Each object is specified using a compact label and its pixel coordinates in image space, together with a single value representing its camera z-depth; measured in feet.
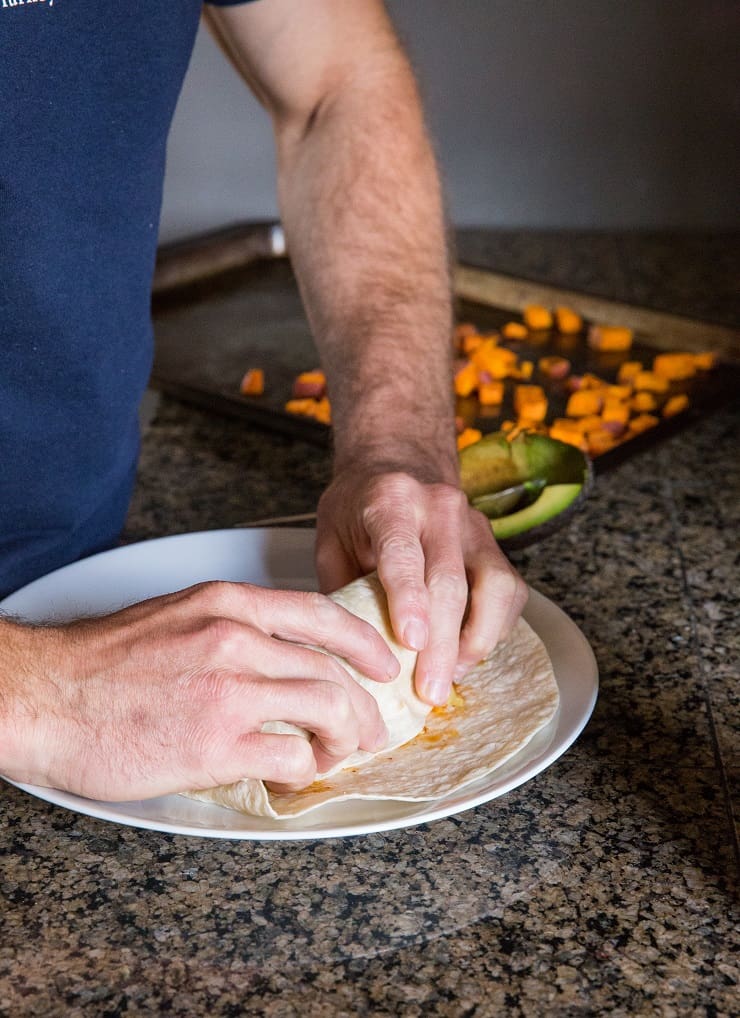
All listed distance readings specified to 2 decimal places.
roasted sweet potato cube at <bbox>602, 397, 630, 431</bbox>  6.07
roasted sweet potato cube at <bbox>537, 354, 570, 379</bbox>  6.78
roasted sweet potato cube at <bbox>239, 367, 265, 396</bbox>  6.69
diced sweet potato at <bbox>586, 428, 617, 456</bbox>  5.79
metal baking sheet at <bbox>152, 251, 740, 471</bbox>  6.12
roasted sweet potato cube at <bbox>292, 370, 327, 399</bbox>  6.51
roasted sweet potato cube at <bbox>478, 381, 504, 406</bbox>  6.42
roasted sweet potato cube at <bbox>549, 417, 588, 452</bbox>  5.79
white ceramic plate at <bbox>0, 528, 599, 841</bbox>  2.87
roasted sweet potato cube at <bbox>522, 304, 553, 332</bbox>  7.46
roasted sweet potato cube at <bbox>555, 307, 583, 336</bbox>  7.40
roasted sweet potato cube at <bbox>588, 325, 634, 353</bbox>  7.11
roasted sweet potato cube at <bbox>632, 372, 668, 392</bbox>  6.48
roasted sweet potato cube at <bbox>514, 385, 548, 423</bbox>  6.11
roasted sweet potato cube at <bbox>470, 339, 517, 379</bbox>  6.67
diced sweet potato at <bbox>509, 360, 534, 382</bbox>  6.74
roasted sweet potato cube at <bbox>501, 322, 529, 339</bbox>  7.37
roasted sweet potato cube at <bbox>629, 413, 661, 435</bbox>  6.03
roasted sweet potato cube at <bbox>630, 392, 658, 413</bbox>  6.27
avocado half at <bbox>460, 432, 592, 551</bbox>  4.62
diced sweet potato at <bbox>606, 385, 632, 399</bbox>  6.30
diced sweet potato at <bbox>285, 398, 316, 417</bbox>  6.31
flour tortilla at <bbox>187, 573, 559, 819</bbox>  3.04
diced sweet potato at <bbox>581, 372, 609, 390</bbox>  6.55
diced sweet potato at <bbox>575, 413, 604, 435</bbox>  5.98
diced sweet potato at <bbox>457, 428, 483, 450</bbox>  5.77
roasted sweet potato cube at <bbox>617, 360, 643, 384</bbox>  6.69
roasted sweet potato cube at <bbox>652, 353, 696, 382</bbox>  6.61
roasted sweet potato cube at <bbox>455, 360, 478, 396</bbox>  6.45
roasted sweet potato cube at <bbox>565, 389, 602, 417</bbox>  6.18
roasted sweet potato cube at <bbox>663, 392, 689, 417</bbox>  6.21
